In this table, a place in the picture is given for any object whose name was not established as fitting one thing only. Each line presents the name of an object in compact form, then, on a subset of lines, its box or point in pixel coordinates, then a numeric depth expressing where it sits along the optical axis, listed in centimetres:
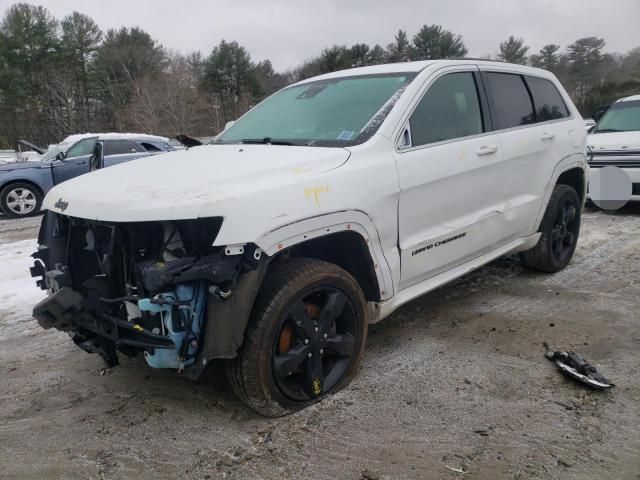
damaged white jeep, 239
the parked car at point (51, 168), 1039
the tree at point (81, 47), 4162
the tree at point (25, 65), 3972
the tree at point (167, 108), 3623
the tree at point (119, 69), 4172
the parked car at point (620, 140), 762
